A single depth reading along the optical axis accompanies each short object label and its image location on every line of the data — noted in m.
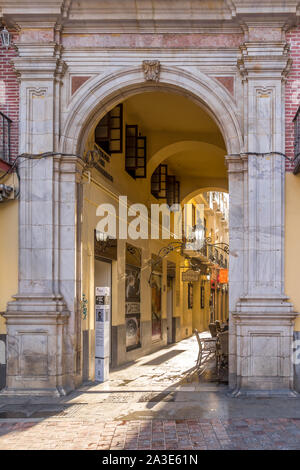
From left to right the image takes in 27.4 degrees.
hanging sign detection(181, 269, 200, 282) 25.16
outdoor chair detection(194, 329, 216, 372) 13.67
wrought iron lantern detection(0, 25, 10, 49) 10.81
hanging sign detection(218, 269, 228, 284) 32.76
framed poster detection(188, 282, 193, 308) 29.62
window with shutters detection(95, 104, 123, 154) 13.79
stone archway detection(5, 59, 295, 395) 10.35
